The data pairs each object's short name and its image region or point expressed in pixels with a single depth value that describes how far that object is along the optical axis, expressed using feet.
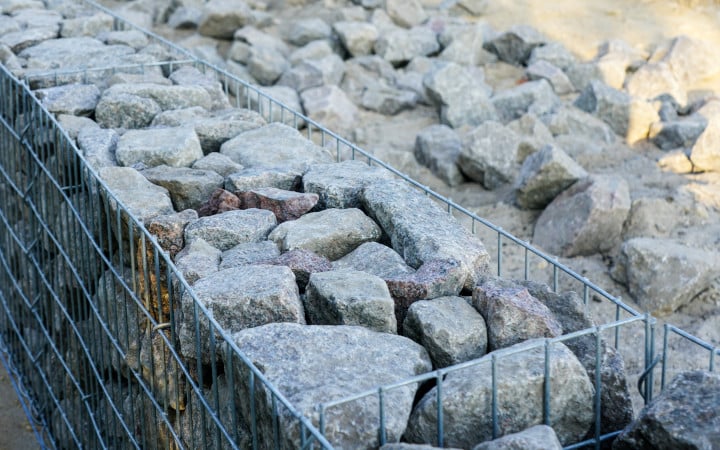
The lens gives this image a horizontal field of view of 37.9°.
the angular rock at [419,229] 10.59
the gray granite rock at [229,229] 11.32
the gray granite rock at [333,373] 8.02
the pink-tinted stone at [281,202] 12.05
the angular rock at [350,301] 9.48
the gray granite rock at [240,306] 9.51
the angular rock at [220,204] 12.17
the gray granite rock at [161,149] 13.61
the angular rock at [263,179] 12.70
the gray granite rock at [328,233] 11.17
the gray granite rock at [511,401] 8.34
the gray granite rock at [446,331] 9.16
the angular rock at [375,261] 10.48
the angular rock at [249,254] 10.73
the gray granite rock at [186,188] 12.73
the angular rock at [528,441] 7.58
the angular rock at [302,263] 10.41
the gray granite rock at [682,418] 7.70
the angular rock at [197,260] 10.39
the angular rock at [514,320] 9.31
